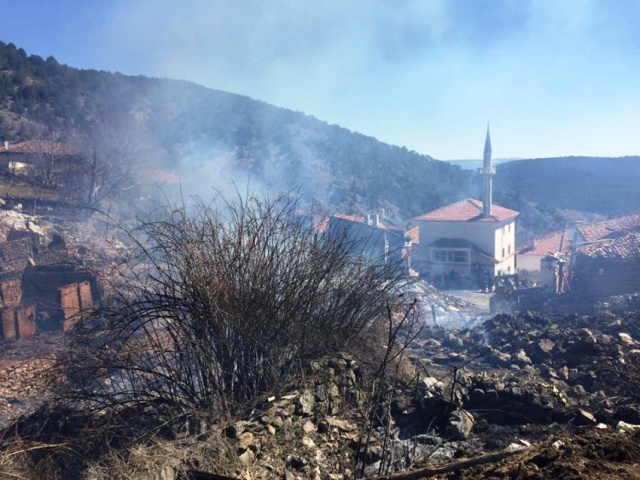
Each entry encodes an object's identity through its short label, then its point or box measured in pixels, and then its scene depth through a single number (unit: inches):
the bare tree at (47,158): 1143.0
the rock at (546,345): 484.7
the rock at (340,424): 241.1
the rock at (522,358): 462.7
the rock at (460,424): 248.2
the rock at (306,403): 246.5
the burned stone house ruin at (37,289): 554.6
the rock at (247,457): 190.2
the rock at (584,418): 255.8
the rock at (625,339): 444.0
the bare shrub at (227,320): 228.8
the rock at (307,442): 222.6
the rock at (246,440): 198.5
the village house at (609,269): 816.3
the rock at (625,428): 189.5
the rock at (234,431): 202.5
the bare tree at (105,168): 1128.2
